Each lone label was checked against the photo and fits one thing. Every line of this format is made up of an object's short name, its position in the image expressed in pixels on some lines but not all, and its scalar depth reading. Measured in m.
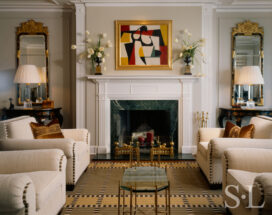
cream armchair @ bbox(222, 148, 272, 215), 1.59
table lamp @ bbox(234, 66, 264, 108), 4.59
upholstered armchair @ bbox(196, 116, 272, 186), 2.84
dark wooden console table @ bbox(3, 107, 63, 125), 4.54
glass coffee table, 2.10
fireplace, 4.75
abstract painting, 4.75
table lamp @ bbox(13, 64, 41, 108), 4.62
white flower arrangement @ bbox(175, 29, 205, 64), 4.61
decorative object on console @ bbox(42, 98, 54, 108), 4.84
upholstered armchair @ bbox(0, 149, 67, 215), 1.56
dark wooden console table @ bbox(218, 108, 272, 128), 4.53
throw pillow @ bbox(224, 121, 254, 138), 3.07
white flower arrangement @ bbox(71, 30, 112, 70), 4.59
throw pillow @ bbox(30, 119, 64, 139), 3.22
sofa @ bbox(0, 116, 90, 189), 2.82
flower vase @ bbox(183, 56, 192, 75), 4.66
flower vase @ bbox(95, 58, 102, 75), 4.66
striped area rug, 2.53
